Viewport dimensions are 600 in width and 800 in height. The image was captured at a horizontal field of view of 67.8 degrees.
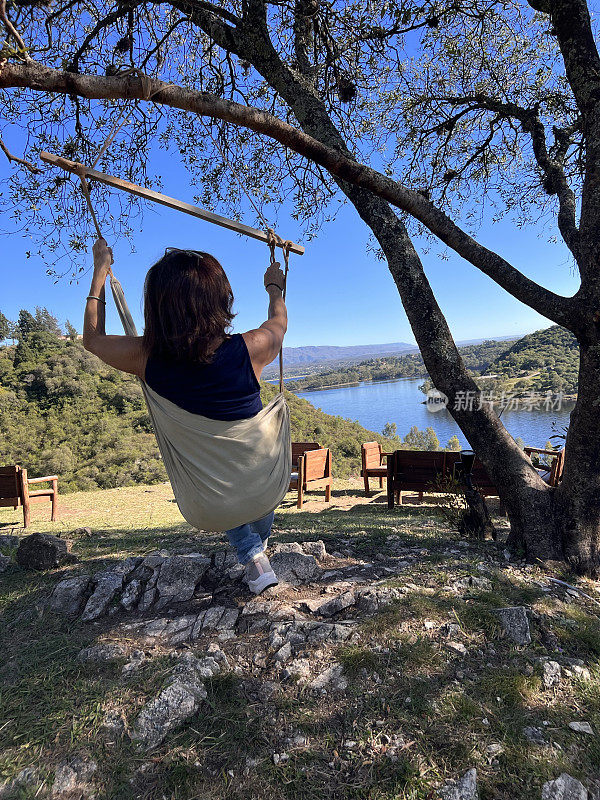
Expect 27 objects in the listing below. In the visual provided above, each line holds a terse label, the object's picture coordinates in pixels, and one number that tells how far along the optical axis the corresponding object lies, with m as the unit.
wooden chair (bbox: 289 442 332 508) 7.84
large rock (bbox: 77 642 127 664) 1.97
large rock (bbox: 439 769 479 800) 1.35
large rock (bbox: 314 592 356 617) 2.28
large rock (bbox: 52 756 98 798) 1.41
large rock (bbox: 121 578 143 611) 2.46
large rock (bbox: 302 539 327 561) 3.07
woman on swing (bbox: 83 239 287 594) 1.84
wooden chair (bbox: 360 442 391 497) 8.77
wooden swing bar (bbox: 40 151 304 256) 2.15
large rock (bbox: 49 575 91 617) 2.42
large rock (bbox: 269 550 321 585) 2.70
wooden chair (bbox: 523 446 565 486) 5.54
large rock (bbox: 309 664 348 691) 1.78
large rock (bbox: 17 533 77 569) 3.00
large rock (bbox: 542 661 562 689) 1.84
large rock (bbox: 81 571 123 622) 2.37
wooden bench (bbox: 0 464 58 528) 6.13
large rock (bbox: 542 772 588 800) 1.37
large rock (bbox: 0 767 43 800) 1.39
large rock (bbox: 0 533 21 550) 3.66
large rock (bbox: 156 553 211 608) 2.52
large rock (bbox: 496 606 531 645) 2.07
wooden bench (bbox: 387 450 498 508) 6.33
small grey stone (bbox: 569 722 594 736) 1.62
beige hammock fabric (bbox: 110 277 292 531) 1.96
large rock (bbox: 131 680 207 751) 1.57
